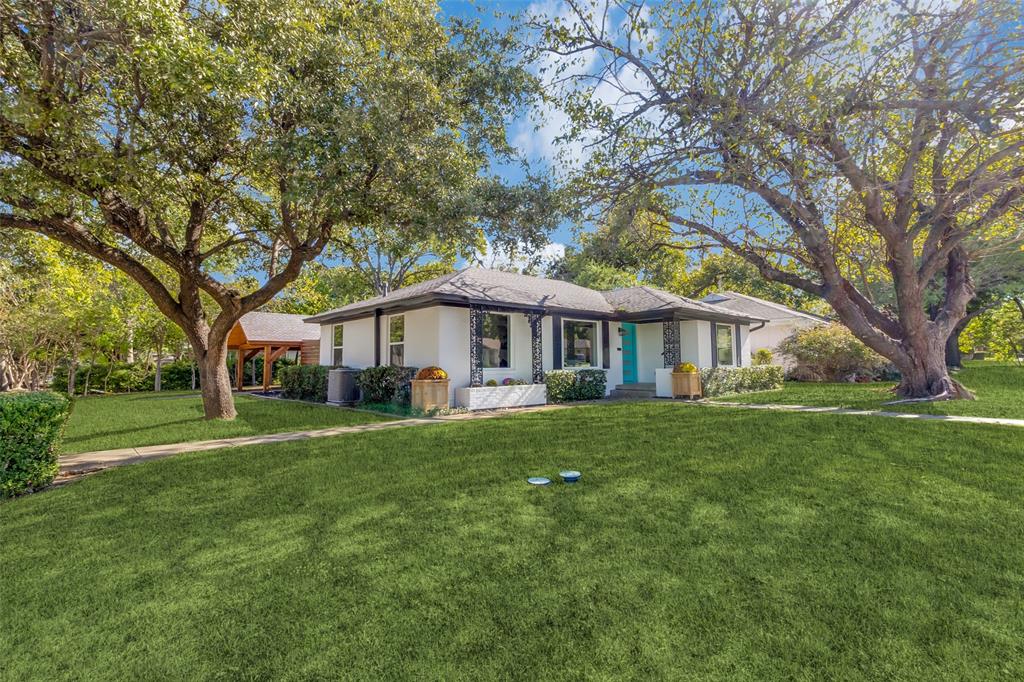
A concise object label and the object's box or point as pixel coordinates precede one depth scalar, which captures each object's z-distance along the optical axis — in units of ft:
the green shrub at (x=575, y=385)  42.96
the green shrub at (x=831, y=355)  55.93
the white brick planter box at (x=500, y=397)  37.99
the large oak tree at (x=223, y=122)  17.40
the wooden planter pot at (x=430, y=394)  36.17
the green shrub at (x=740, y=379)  44.62
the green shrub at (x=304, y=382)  50.14
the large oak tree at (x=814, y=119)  20.63
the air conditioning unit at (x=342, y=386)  46.19
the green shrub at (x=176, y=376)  72.95
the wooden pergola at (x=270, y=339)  63.36
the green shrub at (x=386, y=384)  40.19
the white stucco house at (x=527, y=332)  39.27
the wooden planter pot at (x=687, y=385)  42.78
